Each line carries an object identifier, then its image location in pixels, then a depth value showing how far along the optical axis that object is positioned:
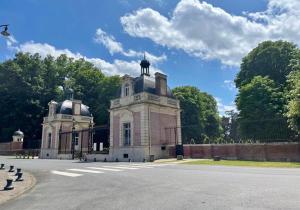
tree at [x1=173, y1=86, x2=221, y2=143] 33.79
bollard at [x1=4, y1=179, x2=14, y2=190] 6.42
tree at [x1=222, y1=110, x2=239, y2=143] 30.87
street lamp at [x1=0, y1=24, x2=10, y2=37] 9.11
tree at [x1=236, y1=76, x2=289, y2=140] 21.87
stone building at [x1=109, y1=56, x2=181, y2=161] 18.96
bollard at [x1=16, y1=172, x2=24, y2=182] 8.17
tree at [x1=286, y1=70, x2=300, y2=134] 13.23
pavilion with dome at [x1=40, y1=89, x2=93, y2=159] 29.59
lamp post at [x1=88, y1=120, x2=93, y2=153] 22.51
